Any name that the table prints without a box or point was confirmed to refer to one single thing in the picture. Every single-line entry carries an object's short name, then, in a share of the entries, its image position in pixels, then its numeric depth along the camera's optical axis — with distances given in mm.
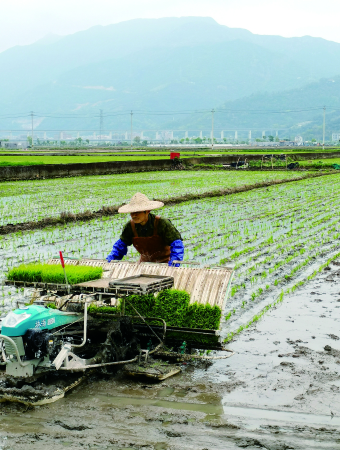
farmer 5137
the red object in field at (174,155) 32938
